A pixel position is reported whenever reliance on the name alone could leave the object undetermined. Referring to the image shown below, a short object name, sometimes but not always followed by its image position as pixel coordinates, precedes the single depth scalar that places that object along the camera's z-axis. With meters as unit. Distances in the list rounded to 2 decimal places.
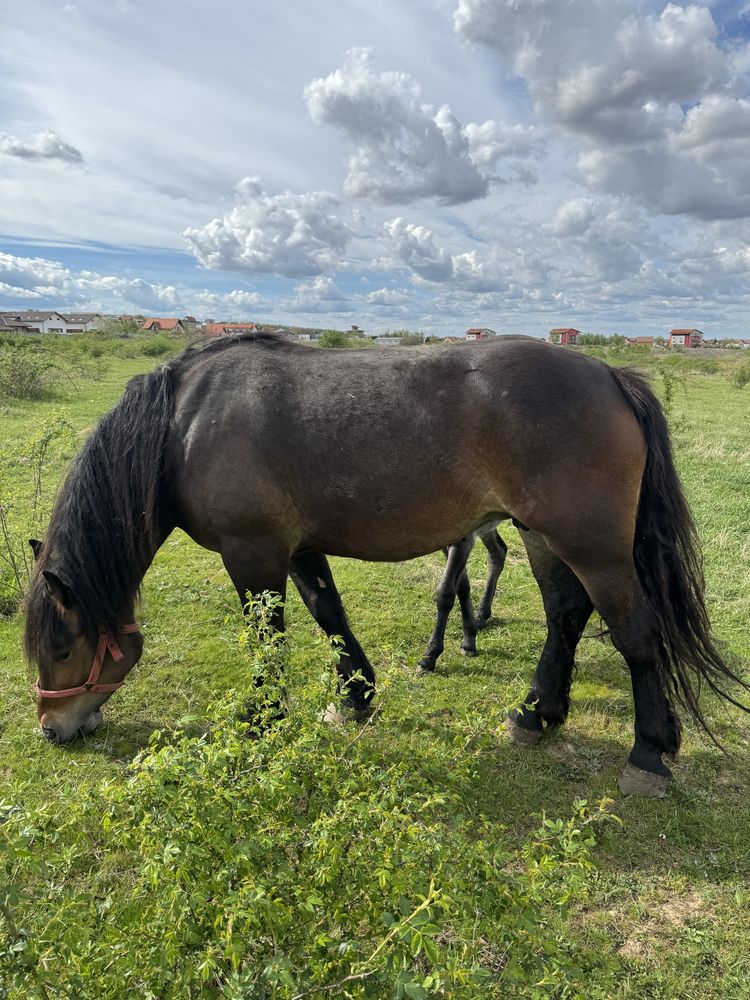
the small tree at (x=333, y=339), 36.56
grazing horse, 2.83
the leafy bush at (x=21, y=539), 4.97
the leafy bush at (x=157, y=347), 37.59
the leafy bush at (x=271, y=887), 1.19
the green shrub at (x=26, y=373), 16.03
